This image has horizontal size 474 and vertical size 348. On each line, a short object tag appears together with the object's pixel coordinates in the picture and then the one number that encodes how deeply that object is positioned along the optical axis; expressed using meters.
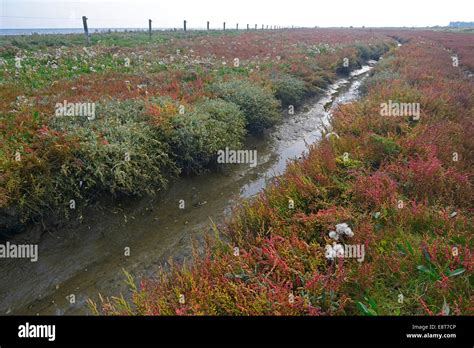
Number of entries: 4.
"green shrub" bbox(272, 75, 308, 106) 13.95
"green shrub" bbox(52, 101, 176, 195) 6.13
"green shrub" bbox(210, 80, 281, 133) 10.91
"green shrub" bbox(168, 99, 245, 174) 7.90
